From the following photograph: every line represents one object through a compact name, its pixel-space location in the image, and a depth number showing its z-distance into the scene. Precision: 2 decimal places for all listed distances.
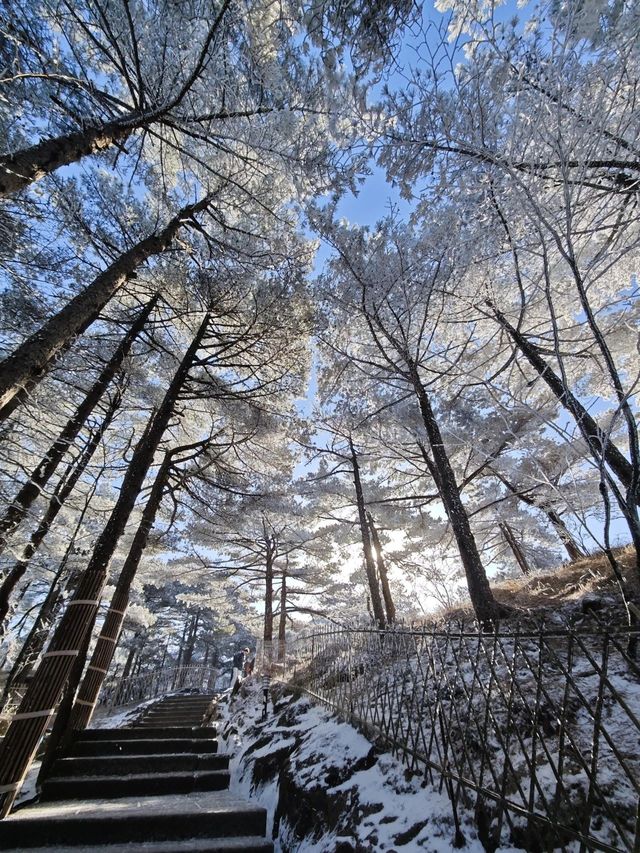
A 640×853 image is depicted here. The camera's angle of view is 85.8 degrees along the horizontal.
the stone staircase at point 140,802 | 2.86
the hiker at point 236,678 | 9.74
